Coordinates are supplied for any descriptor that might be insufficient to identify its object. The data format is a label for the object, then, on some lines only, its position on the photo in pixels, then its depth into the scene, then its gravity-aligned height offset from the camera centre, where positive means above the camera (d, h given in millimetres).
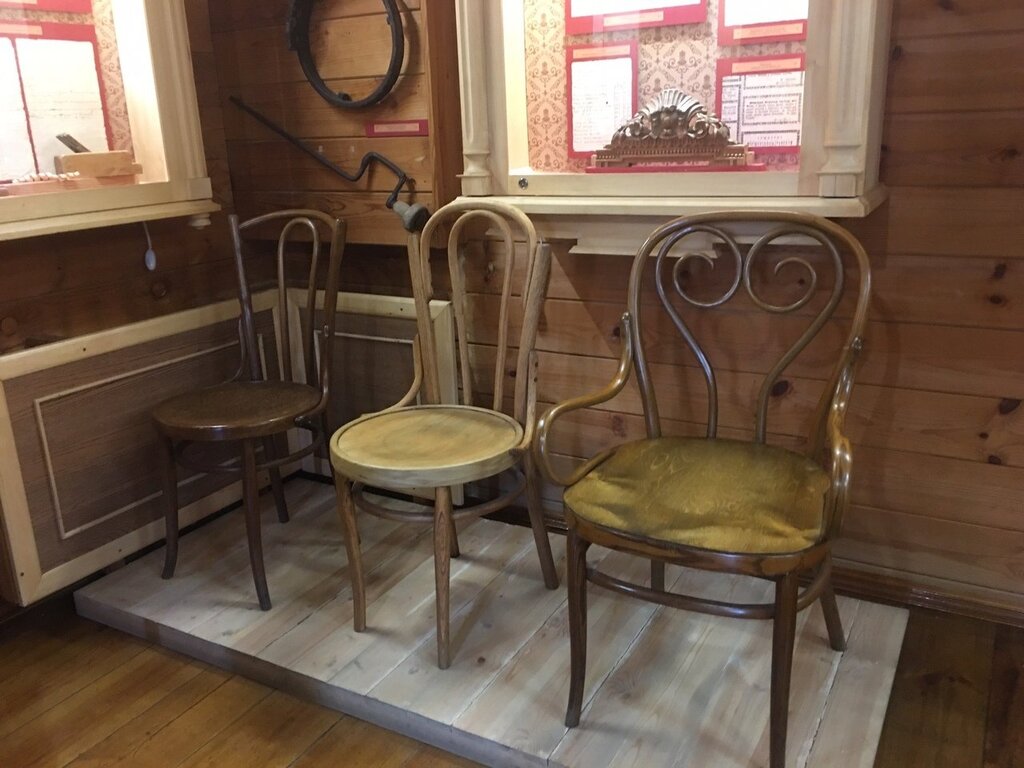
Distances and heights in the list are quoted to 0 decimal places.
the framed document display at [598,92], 1901 +86
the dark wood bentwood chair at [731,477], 1316 -595
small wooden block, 2023 -32
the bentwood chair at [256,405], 1941 -591
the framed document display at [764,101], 1741 +51
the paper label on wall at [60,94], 1985 +131
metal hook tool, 2010 -76
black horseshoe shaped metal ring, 2018 +211
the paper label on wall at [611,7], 1829 +259
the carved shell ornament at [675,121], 1817 +18
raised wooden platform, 1540 -1033
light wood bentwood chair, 1676 -602
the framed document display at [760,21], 1699 +203
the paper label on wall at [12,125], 1929 +62
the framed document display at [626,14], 1803 +241
